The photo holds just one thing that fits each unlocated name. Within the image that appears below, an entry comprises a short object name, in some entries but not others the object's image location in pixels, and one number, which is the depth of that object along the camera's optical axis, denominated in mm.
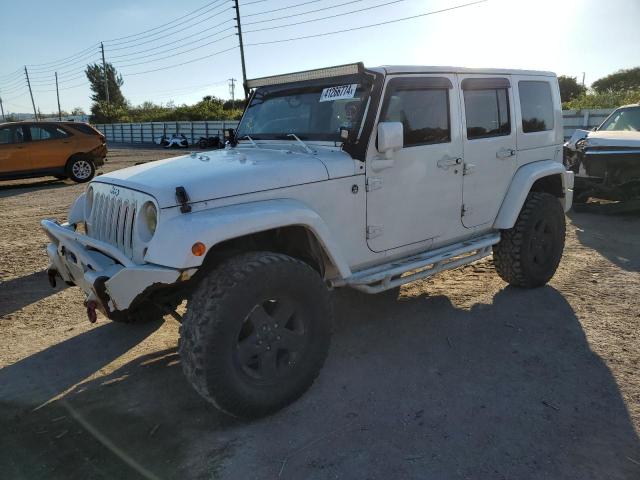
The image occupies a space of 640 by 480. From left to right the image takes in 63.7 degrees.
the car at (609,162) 7938
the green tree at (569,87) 39406
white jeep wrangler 2721
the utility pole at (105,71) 64012
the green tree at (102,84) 72062
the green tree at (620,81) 39347
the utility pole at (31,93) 81312
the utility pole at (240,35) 33866
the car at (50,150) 12656
